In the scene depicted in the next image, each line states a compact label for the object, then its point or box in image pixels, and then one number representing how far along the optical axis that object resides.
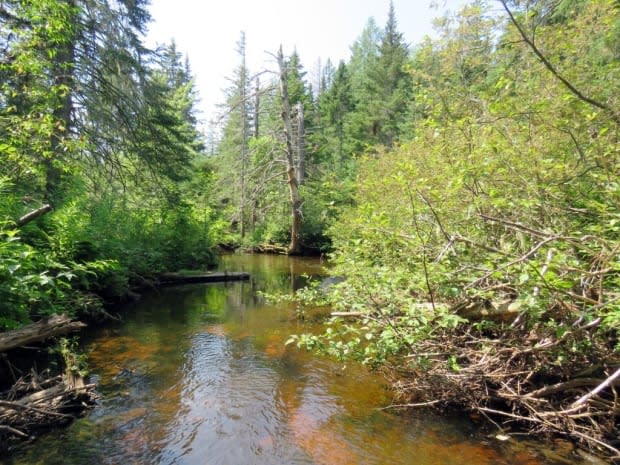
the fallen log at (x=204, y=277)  11.25
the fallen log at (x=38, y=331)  3.65
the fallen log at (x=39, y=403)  3.30
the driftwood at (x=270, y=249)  20.11
